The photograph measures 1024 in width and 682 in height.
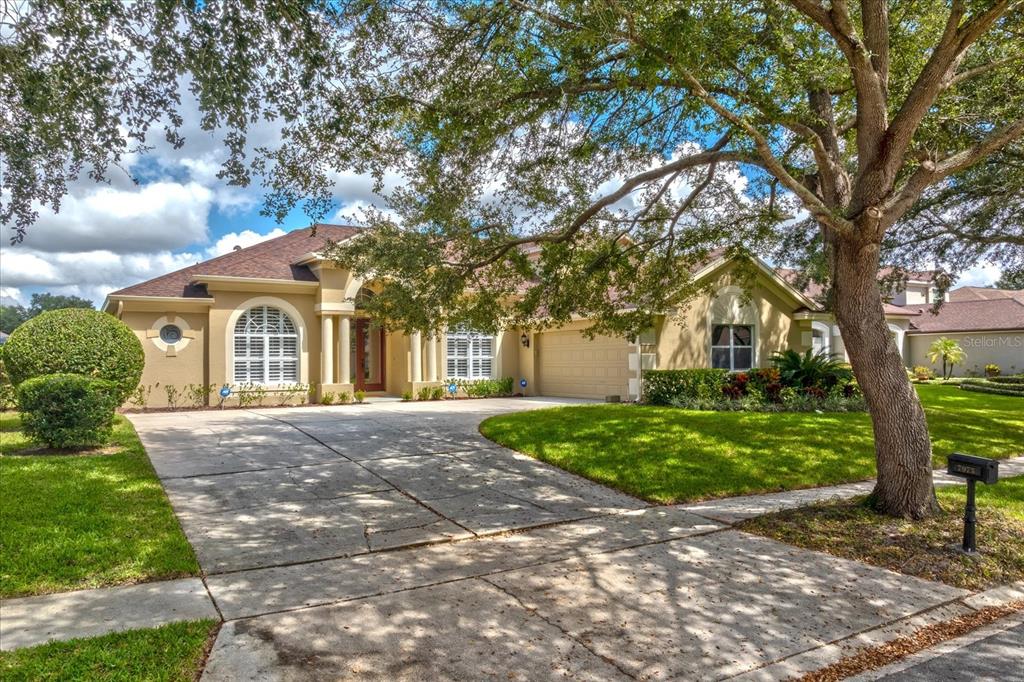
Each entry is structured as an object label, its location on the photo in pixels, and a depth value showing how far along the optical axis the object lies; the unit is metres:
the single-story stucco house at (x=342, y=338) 18.02
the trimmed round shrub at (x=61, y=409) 9.59
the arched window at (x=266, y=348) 18.77
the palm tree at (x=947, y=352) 31.20
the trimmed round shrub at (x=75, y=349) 12.81
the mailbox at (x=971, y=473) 5.69
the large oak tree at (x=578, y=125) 5.03
